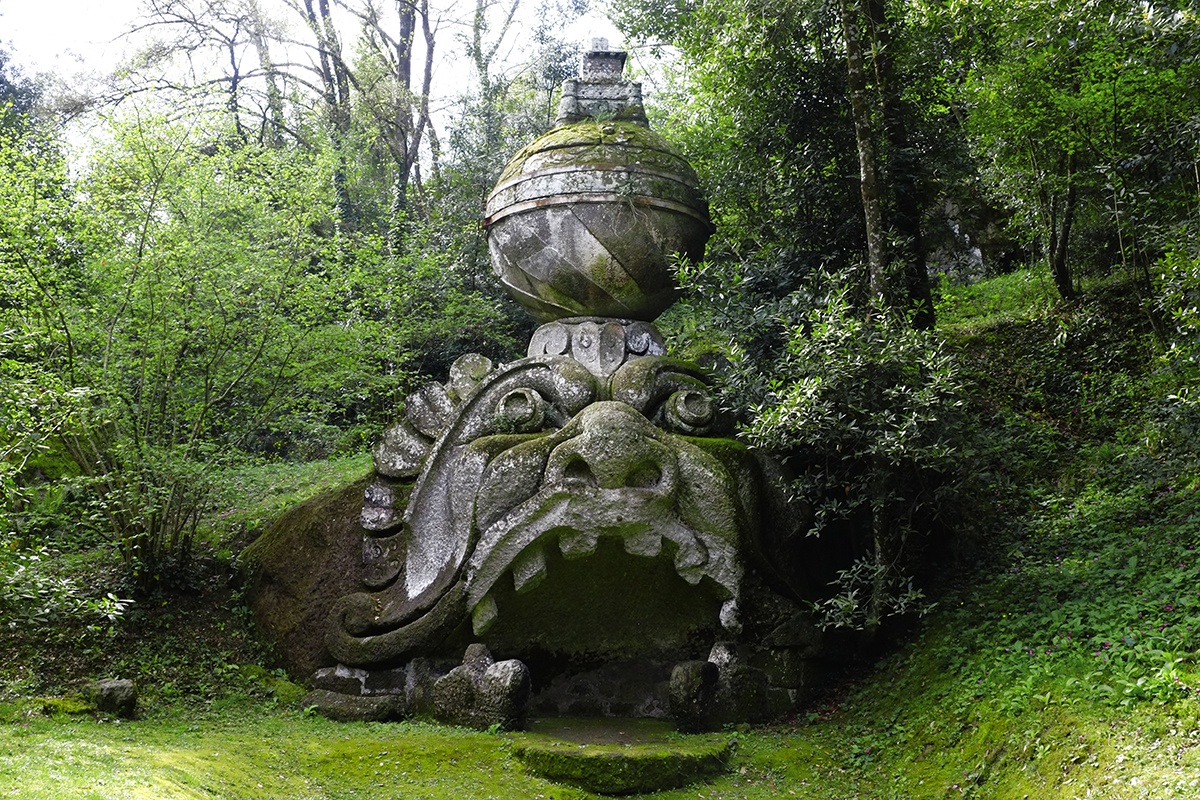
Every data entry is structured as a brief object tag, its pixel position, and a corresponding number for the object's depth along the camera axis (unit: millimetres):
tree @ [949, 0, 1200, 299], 6980
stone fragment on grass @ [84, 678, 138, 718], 5355
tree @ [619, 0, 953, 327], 7422
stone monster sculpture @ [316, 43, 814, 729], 5613
